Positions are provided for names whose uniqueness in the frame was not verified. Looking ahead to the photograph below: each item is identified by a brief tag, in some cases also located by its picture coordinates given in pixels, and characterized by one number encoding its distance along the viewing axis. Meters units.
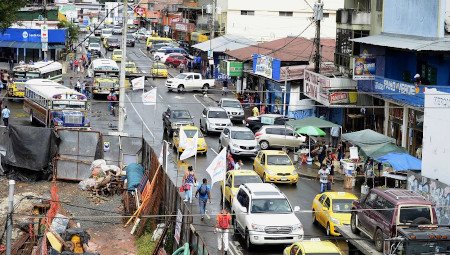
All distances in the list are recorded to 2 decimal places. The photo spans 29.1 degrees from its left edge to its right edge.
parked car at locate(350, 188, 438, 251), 24.48
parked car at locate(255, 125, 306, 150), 47.78
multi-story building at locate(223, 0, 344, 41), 92.38
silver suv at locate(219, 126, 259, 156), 44.84
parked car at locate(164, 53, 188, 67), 96.10
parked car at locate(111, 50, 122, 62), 90.31
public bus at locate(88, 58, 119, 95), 66.69
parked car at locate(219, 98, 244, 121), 57.72
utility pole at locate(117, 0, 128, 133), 48.09
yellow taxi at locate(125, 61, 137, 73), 80.75
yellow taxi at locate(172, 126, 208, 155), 45.28
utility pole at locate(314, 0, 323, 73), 50.91
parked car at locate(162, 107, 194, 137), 49.91
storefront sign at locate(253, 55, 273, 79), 62.03
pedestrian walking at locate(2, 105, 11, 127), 51.78
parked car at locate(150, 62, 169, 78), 82.31
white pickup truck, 72.62
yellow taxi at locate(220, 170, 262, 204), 32.78
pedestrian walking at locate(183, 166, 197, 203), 32.53
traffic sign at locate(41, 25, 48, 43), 84.44
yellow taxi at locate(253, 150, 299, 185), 38.34
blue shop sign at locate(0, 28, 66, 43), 83.75
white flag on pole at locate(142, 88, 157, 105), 48.00
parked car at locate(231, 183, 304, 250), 27.25
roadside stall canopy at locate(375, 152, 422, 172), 35.44
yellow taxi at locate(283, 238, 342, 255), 22.98
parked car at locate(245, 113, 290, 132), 51.78
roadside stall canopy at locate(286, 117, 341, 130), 44.84
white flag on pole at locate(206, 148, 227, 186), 29.10
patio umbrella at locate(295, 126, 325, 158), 44.00
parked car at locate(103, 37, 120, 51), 115.44
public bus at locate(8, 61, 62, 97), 62.12
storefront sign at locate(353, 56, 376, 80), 48.00
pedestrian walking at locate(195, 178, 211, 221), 30.73
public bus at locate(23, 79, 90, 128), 48.72
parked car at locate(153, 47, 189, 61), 99.03
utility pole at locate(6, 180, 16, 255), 20.88
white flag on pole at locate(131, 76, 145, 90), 52.27
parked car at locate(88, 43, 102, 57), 103.62
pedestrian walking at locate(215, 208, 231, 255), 25.52
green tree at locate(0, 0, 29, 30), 55.28
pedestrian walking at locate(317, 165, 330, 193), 36.94
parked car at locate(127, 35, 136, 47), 124.50
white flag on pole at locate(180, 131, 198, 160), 35.75
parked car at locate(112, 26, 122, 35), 140.75
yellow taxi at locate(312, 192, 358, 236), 29.16
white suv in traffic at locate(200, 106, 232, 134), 52.09
